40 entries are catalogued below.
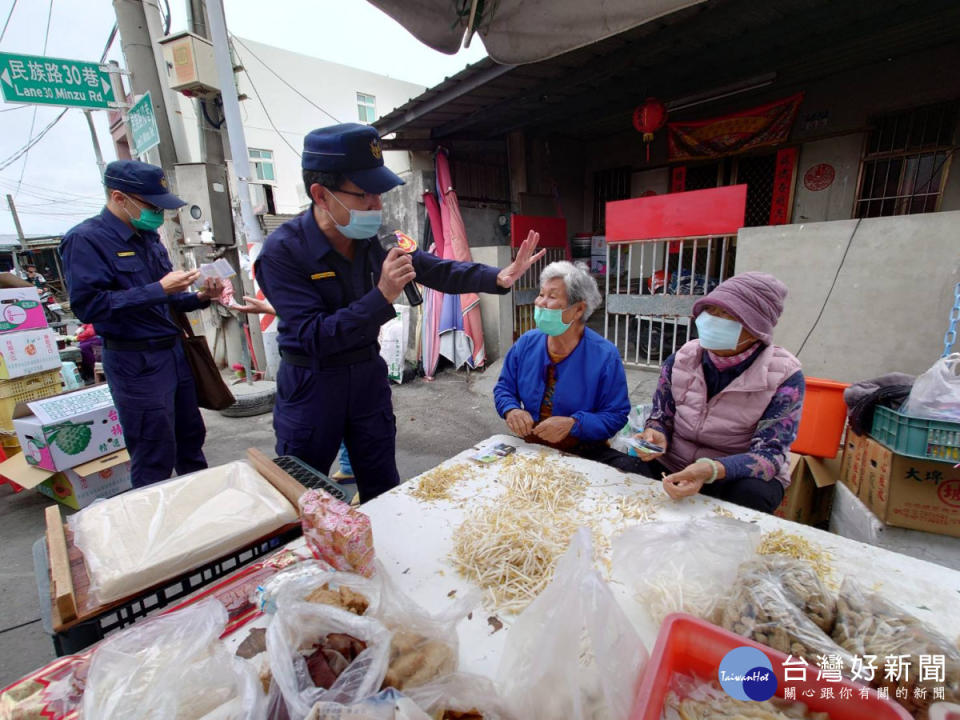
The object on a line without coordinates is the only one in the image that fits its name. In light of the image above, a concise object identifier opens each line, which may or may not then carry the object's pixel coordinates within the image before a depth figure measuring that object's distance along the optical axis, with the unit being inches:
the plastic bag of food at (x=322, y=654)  28.5
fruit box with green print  129.9
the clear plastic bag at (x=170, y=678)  28.9
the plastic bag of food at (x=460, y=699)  29.8
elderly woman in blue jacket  91.4
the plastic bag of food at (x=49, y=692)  32.2
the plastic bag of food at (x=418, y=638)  32.4
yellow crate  161.6
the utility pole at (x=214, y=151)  209.2
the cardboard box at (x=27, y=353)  157.6
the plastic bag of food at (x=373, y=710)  26.0
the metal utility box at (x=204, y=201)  211.5
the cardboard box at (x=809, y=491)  104.5
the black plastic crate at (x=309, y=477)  61.5
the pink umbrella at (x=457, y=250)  267.1
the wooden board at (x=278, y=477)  55.8
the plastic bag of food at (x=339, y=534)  44.1
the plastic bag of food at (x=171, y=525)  42.6
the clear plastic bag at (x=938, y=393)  83.5
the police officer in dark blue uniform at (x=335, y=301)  71.3
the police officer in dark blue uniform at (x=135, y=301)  97.8
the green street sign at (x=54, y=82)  186.5
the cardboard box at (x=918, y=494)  89.6
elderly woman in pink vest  74.6
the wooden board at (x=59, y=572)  39.2
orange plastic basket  112.7
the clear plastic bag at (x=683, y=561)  41.8
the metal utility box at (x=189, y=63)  189.0
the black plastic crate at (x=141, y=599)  40.9
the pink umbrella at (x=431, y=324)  271.4
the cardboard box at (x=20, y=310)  154.1
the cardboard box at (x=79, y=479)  135.1
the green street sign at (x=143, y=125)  209.2
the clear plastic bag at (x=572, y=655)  30.3
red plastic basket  28.7
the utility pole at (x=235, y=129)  167.6
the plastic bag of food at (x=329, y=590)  37.0
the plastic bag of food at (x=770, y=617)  33.4
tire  225.5
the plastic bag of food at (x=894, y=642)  30.3
